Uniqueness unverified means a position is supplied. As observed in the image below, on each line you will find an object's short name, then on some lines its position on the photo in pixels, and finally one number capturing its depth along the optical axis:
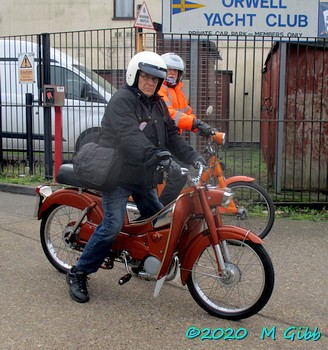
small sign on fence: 8.02
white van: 8.09
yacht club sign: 6.83
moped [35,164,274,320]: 3.40
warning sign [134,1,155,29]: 7.28
